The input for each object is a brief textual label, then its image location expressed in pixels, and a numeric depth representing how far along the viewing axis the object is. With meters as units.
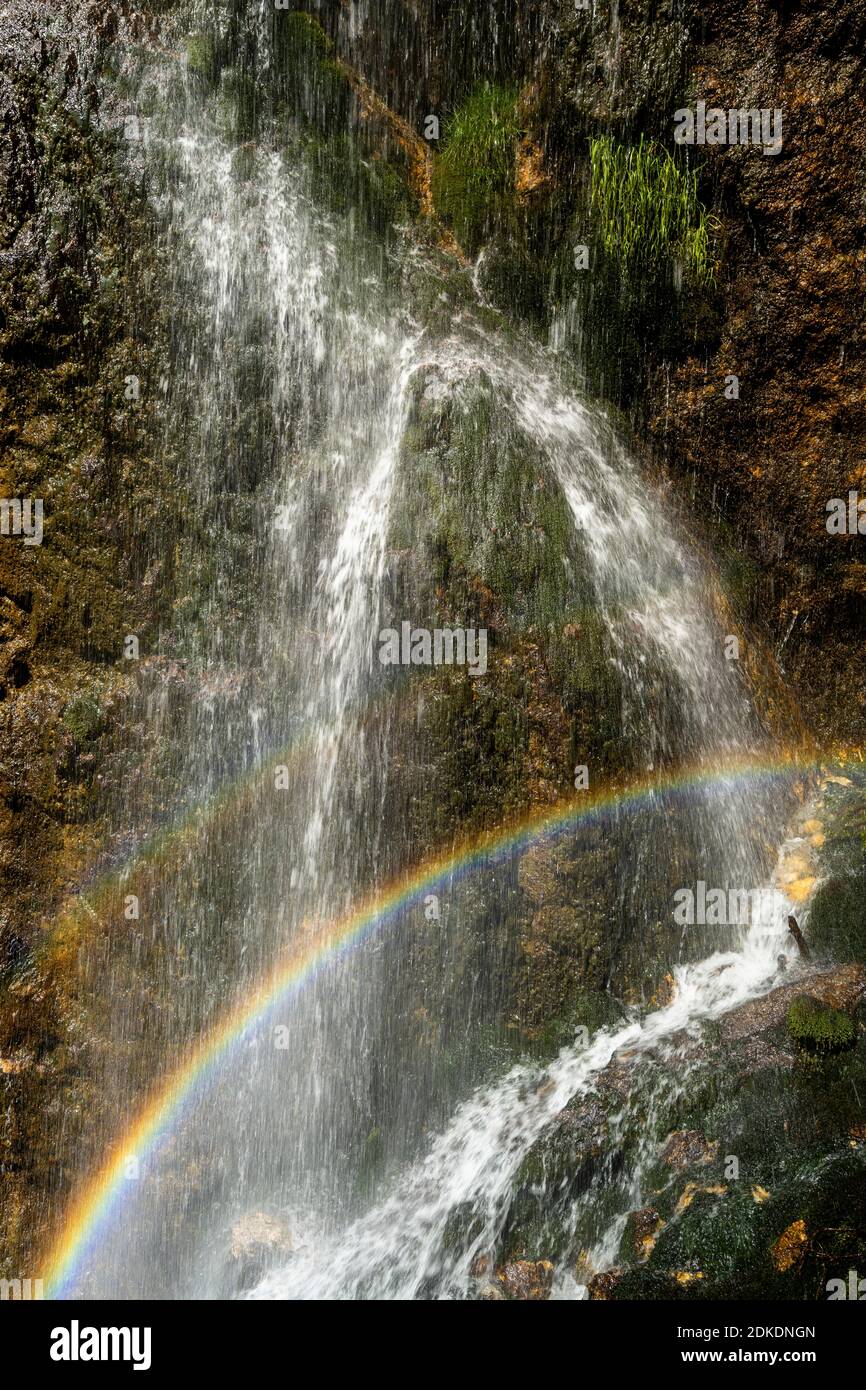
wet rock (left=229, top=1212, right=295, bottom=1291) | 5.68
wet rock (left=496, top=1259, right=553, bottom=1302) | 4.81
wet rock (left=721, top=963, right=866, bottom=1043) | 5.33
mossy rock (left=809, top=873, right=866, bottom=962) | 5.94
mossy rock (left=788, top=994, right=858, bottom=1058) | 5.05
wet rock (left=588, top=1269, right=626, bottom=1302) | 4.38
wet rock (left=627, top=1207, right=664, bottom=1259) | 4.63
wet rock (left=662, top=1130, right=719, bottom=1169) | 4.93
